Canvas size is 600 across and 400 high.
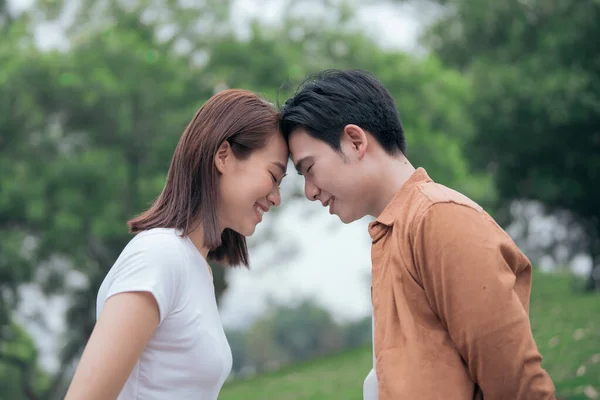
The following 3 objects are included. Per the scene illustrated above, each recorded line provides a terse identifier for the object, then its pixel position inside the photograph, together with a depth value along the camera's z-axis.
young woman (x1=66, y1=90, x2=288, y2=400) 2.13
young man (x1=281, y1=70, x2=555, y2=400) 2.02
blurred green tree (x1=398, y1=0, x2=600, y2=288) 16.97
